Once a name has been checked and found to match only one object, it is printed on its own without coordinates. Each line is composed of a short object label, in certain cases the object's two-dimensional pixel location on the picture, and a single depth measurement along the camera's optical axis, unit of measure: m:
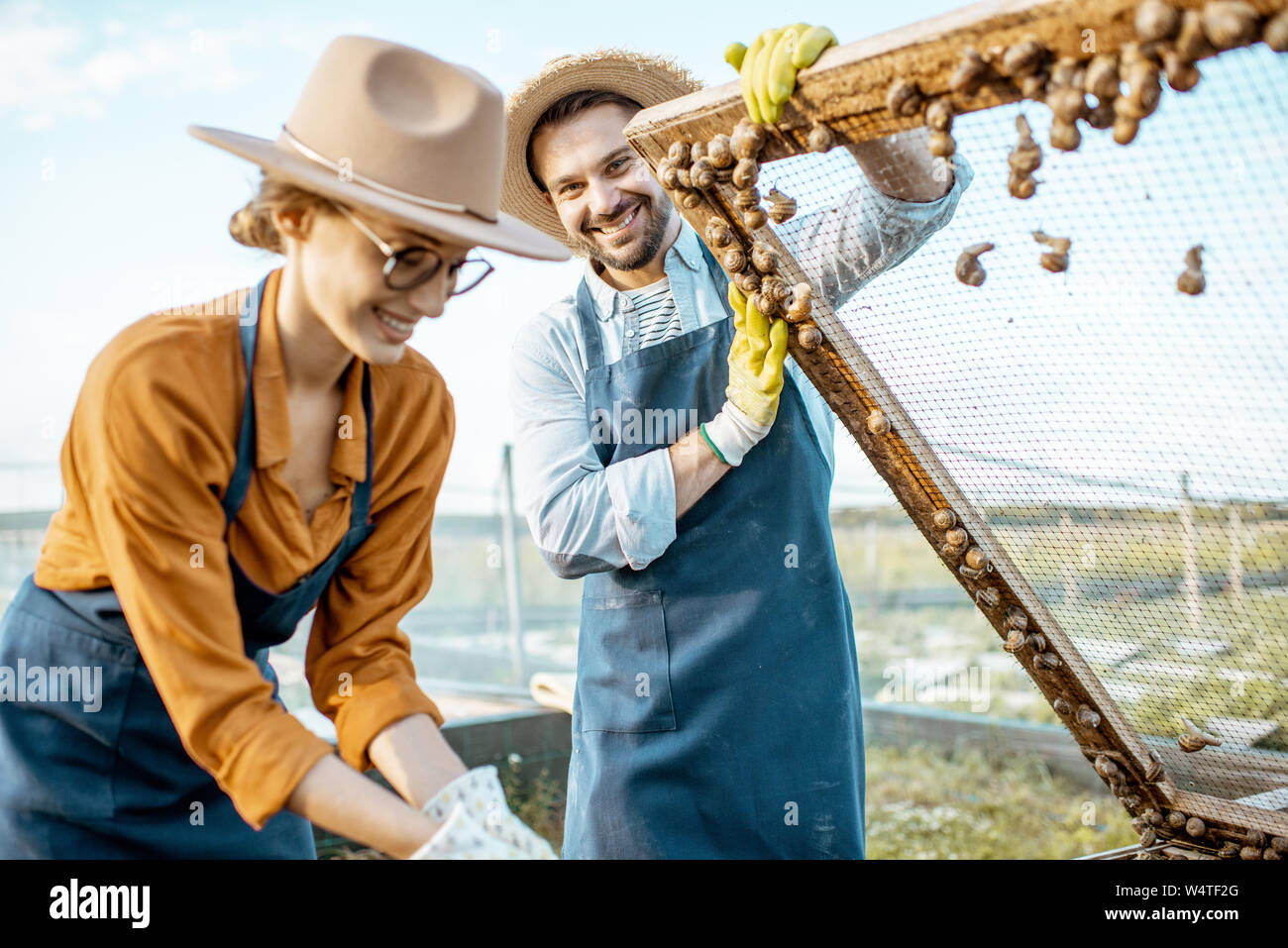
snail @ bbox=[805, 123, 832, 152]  1.55
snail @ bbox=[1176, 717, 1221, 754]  1.99
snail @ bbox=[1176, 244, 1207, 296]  1.49
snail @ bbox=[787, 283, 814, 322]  1.78
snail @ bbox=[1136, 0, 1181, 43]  1.19
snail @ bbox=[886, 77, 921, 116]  1.41
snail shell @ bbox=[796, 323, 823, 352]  1.82
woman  1.29
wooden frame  1.32
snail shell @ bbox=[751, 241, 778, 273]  1.82
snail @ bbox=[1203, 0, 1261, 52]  1.17
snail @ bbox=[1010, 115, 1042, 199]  1.46
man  2.04
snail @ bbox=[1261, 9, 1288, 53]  1.16
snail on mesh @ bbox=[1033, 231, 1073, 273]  1.59
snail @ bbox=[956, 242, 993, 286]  1.70
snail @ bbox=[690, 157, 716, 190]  1.70
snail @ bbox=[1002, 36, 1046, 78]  1.29
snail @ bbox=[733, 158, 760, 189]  1.64
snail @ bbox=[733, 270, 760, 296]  1.85
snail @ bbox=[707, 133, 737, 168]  1.66
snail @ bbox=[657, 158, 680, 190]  1.75
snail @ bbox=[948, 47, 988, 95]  1.33
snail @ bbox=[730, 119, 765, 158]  1.61
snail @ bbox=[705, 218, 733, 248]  1.78
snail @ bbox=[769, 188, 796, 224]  1.75
